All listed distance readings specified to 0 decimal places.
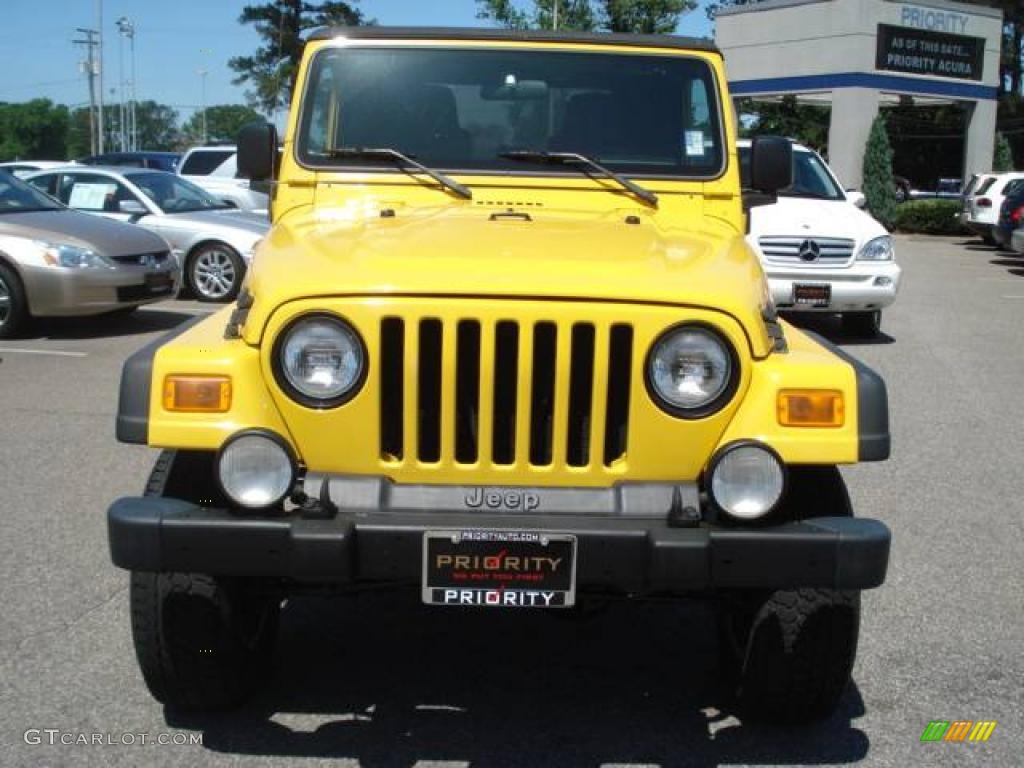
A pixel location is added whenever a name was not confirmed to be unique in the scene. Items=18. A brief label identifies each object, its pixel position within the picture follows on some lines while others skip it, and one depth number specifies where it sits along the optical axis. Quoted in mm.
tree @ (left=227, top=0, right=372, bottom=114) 41750
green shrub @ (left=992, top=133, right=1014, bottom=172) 34812
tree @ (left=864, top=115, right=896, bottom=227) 30656
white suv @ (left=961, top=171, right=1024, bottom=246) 26450
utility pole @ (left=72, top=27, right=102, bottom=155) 68181
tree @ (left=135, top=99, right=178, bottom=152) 123944
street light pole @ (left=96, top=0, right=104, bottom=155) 65562
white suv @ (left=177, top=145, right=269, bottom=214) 18625
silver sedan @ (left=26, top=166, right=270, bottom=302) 14008
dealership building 30672
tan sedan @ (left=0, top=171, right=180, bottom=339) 11117
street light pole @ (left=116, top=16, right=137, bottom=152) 72812
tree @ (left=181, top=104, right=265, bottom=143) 107250
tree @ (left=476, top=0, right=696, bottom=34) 44219
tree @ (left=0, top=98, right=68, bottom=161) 115688
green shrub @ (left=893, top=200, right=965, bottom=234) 31625
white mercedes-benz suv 11805
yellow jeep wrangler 3182
